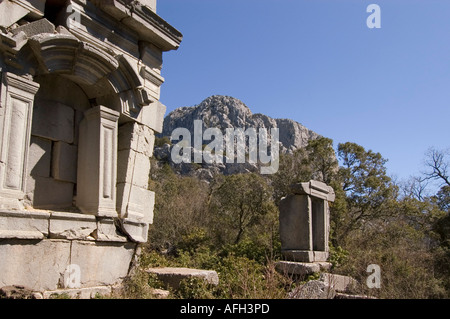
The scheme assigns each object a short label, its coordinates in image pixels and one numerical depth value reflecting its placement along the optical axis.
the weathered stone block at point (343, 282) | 6.89
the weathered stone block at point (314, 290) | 5.37
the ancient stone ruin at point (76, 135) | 4.36
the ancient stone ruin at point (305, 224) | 8.50
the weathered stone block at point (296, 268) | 7.59
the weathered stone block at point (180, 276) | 6.13
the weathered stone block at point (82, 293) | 4.48
